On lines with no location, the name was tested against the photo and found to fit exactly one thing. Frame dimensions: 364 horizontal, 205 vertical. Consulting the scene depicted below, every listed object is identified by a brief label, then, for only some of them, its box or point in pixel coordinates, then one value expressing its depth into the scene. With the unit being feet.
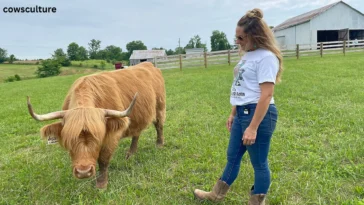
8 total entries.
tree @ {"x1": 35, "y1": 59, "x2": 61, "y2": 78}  149.67
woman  7.48
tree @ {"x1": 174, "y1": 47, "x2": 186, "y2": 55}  275.69
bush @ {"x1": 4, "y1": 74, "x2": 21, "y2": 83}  123.54
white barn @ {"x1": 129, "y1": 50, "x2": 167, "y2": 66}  165.78
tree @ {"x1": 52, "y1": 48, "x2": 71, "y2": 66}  173.86
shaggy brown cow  9.45
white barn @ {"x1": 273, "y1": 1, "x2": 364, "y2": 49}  99.04
